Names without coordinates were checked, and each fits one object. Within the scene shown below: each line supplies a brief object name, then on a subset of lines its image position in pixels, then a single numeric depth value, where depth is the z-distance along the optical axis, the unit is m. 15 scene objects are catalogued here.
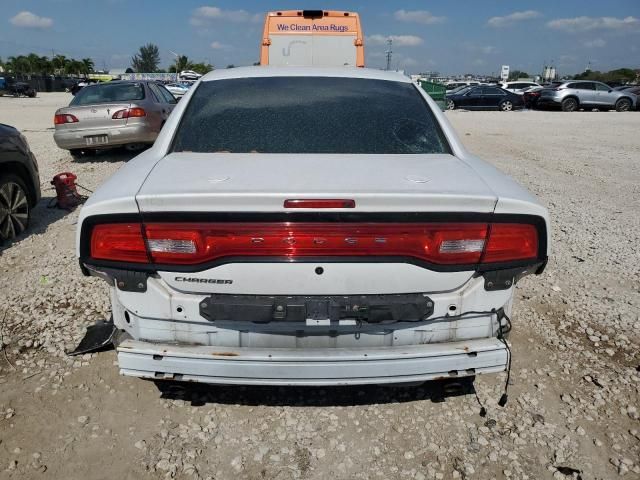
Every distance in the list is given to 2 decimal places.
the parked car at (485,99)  26.80
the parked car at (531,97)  27.73
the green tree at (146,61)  110.69
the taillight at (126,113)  8.72
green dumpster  23.48
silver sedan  8.75
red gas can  6.05
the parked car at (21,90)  44.44
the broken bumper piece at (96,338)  2.67
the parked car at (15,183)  4.79
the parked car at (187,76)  46.00
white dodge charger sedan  1.86
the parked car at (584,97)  25.64
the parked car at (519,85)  32.97
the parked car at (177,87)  27.66
